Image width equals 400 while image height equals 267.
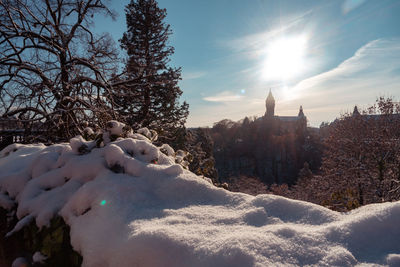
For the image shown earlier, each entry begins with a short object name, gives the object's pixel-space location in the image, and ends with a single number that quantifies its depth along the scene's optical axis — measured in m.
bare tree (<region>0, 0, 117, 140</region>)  4.41
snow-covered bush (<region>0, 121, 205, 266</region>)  1.50
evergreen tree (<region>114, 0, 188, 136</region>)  14.91
